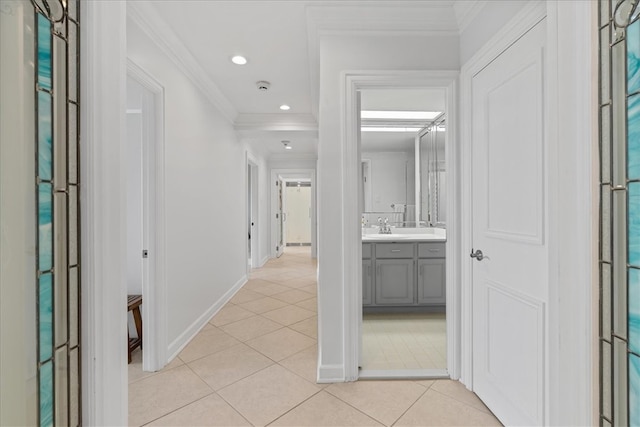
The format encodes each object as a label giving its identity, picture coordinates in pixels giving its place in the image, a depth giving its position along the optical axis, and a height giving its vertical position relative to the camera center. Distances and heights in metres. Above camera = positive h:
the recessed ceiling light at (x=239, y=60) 2.47 +1.34
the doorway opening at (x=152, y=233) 2.07 -0.16
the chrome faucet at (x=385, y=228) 3.69 -0.22
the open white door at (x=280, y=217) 7.19 -0.15
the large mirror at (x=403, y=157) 3.31 +0.74
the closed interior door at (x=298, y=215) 9.30 -0.12
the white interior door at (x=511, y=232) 1.29 -0.11
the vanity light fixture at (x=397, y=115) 3.56 +1.21
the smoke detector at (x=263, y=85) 2.95 +1.33
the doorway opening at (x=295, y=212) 7.86 -0.02
